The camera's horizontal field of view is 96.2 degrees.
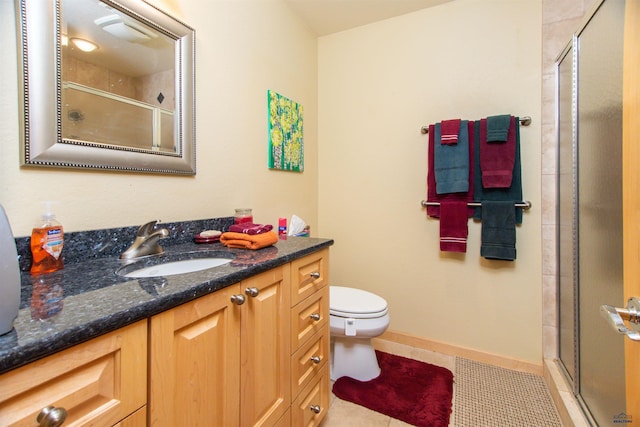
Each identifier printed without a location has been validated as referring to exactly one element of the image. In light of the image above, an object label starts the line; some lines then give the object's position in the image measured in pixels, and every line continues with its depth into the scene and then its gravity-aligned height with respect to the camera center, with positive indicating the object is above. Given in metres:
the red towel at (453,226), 1.84 -0.10
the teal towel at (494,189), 1.72 +0.14
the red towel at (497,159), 1.71 +0.31
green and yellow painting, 1.79 +0.51
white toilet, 1.54 -0.64
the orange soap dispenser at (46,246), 0.80 -0.10
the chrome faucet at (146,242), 0.99 -0.11
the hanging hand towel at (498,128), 1.70 +0.49
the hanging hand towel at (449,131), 1.82 +0.51
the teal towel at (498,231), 1.71 -0.12
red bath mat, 1.42 -1.00
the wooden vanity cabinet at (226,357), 0.61 -0.38
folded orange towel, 1.14 -0.12
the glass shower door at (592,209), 1.03 +0.00
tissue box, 1.96 -0.15
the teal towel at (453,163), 1.81 +0.30
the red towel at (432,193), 1.87 +0.12
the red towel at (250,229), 1.19 -0.08
